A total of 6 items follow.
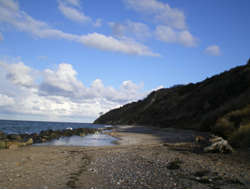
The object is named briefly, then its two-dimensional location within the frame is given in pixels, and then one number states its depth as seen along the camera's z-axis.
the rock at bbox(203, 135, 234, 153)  9.69
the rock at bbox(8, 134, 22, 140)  21.72
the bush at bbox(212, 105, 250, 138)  13.33
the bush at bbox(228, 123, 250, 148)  11.01
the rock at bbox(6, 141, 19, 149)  15.27
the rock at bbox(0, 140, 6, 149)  15.08
